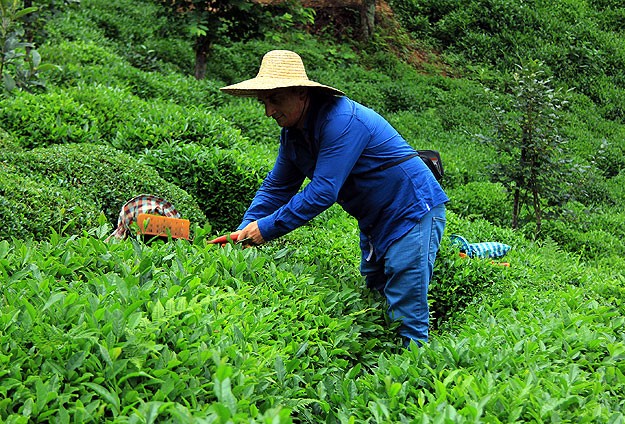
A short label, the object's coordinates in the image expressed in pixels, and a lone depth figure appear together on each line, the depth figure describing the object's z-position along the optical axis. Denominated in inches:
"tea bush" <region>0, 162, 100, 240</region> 154.5
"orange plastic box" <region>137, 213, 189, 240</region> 147.1
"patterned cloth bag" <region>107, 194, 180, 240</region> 157.5
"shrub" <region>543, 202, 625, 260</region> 300.0
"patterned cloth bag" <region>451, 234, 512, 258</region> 217.8
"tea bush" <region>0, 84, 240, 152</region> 231.3
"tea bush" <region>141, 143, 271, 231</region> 228.1
